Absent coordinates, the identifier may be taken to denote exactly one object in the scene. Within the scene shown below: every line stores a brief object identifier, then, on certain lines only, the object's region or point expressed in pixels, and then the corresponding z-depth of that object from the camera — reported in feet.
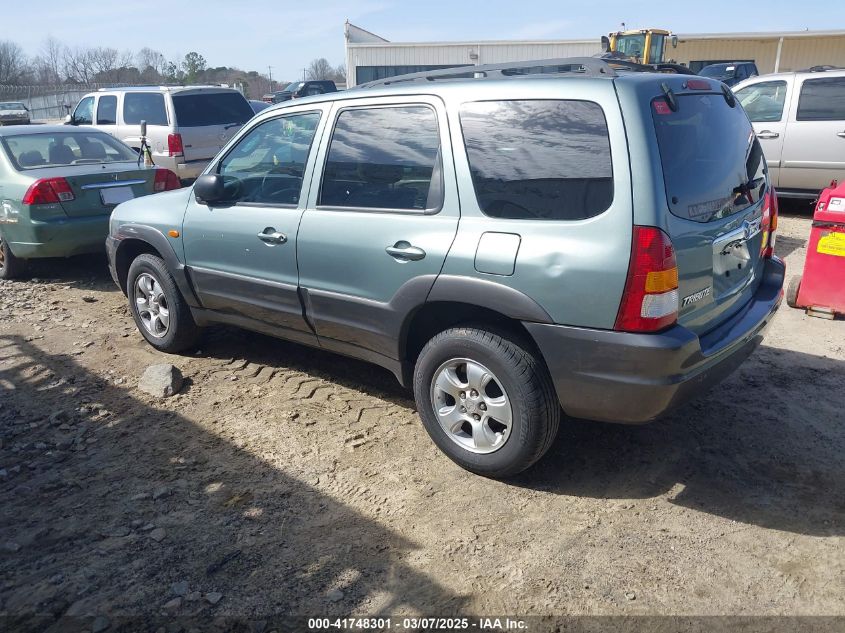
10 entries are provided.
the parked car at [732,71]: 63.93
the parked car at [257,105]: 63.46
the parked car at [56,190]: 22.12
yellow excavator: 73.10
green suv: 9.46
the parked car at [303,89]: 93.00
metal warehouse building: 92.94
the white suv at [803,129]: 28.66
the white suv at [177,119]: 35.22
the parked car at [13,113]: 89.10
